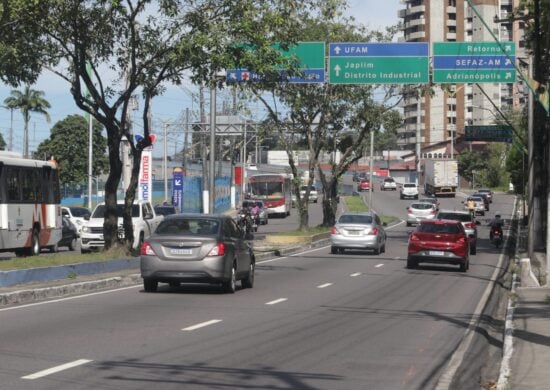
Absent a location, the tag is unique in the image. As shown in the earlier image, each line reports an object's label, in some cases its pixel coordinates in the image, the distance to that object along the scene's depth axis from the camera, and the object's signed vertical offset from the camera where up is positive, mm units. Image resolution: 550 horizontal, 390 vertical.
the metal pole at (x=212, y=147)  41344 +1259
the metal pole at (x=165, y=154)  76475 +1819
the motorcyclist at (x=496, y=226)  50353 -2428
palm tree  110125 +8135
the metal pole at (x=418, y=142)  148850 +4962
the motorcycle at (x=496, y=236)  50344 -2942
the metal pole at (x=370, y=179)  80156 -235
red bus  84500 -1015
